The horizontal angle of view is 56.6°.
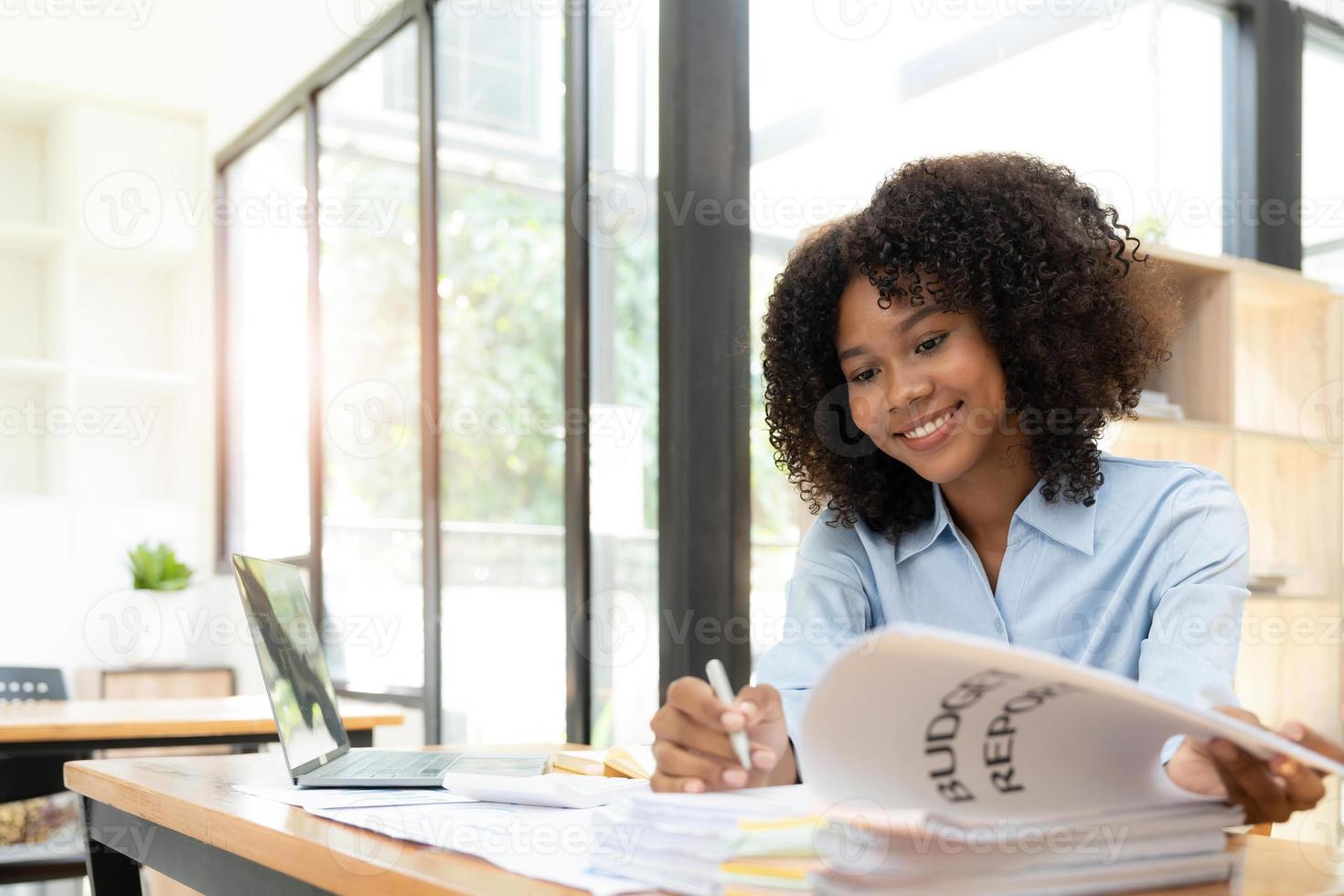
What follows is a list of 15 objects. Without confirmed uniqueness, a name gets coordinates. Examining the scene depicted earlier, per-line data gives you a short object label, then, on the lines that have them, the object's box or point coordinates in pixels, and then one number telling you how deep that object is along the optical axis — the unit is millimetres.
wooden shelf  2771
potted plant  4414
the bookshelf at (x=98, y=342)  4625
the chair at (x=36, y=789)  2098
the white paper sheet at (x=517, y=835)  730
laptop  1180
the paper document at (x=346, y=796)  1050
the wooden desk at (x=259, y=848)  729
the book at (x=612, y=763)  1212
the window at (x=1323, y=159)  3377
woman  1255
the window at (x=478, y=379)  2893
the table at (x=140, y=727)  2094
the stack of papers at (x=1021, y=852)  610
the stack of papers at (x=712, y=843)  649
